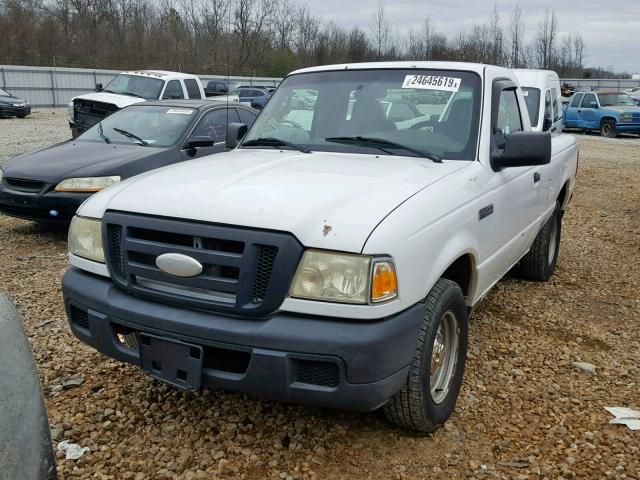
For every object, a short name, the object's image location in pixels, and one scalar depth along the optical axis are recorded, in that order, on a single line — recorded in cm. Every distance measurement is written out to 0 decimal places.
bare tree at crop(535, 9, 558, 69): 5941
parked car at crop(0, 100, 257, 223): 658
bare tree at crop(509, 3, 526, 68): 5361
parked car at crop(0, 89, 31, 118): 2602
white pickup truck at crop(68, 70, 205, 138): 1379
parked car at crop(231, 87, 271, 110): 2478
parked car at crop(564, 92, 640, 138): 2292
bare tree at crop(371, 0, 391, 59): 5222
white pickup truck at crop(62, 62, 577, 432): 252
